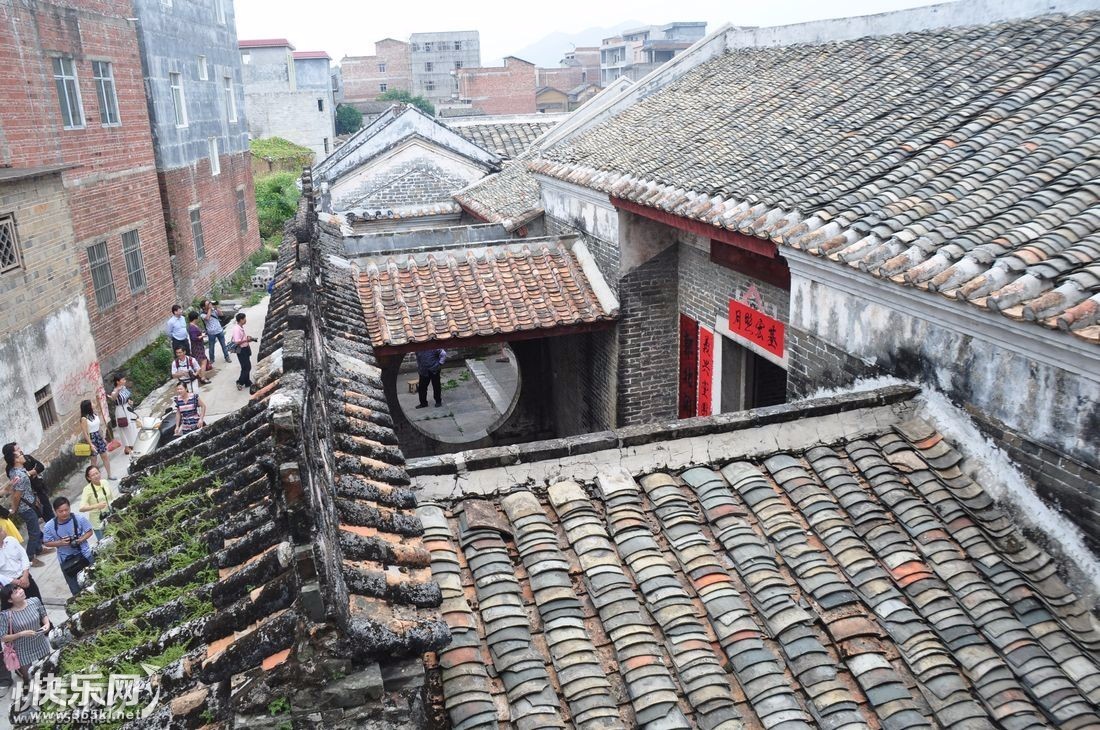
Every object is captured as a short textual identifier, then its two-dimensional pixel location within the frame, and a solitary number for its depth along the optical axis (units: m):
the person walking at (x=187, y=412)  10.61
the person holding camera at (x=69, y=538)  8.19
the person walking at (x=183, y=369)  13.56
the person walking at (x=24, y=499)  9.29
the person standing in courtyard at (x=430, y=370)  15.41
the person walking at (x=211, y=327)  17.23
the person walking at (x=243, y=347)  15.12
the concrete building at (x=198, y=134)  19.58
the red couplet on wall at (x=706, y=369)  9.21
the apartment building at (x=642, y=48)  58.09
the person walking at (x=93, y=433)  11.66
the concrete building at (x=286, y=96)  43.59
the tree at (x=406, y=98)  56.69
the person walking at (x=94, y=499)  8.50
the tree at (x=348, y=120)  53.66
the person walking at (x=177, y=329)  15.14
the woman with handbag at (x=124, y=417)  12.45
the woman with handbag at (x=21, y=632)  7.03
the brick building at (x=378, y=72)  64.75
